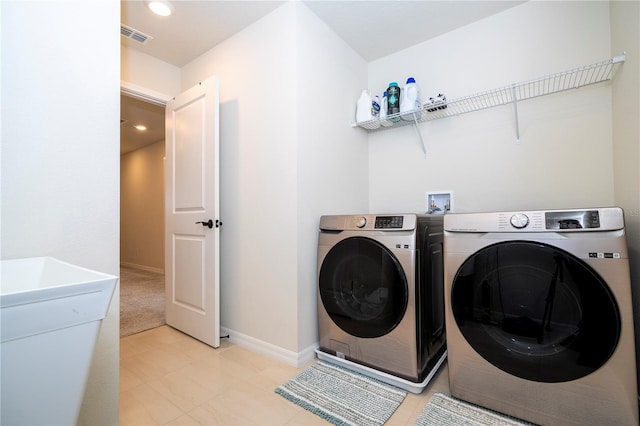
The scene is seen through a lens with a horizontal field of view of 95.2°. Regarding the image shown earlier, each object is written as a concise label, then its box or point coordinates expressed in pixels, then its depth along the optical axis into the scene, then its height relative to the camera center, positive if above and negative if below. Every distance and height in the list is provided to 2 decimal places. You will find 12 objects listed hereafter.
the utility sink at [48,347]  0.56 -0.26
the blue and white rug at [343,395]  1.29 -0.88
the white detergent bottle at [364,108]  2.21 +0.82
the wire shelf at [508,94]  1.59 +0.75
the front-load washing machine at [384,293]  1.48 -0.43
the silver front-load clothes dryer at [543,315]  1.06 -0.41
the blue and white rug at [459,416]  1.23 -0.88
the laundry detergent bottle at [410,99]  2.05 +0.82
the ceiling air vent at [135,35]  2.07 +1.34
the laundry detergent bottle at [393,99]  2.11 +0.84
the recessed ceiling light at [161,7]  1.81 +1.34
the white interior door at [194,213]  2.04 +0.03
